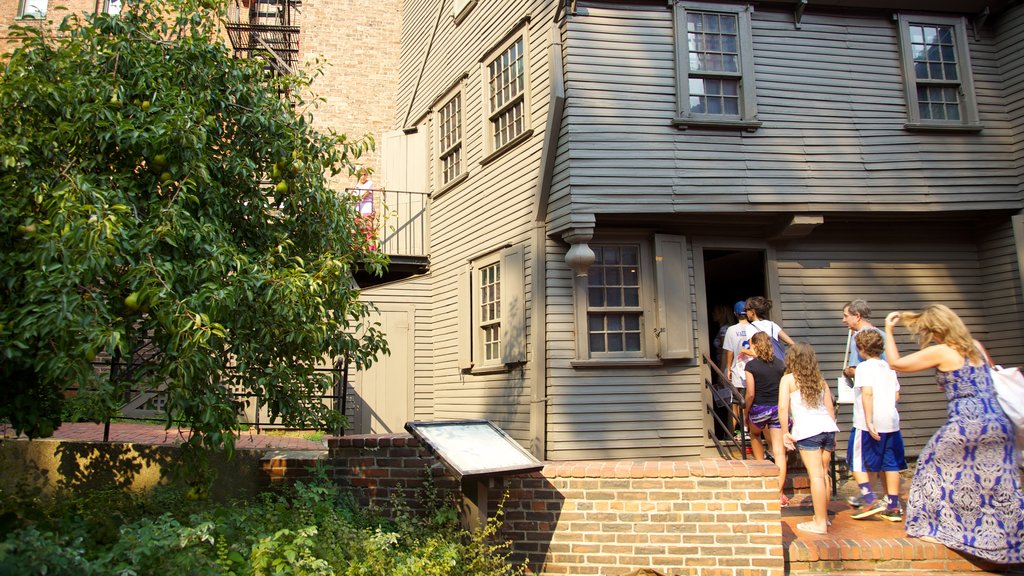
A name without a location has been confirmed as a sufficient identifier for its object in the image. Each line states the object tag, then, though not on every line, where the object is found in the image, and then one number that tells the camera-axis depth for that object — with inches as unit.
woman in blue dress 220.1
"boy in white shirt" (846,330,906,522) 267.3
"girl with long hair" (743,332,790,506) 289.0
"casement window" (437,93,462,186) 477.1
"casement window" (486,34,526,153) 403.5
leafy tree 180.2
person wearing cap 339.3
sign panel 210.2
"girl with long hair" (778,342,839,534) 250.2
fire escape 751.6
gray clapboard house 351.9
